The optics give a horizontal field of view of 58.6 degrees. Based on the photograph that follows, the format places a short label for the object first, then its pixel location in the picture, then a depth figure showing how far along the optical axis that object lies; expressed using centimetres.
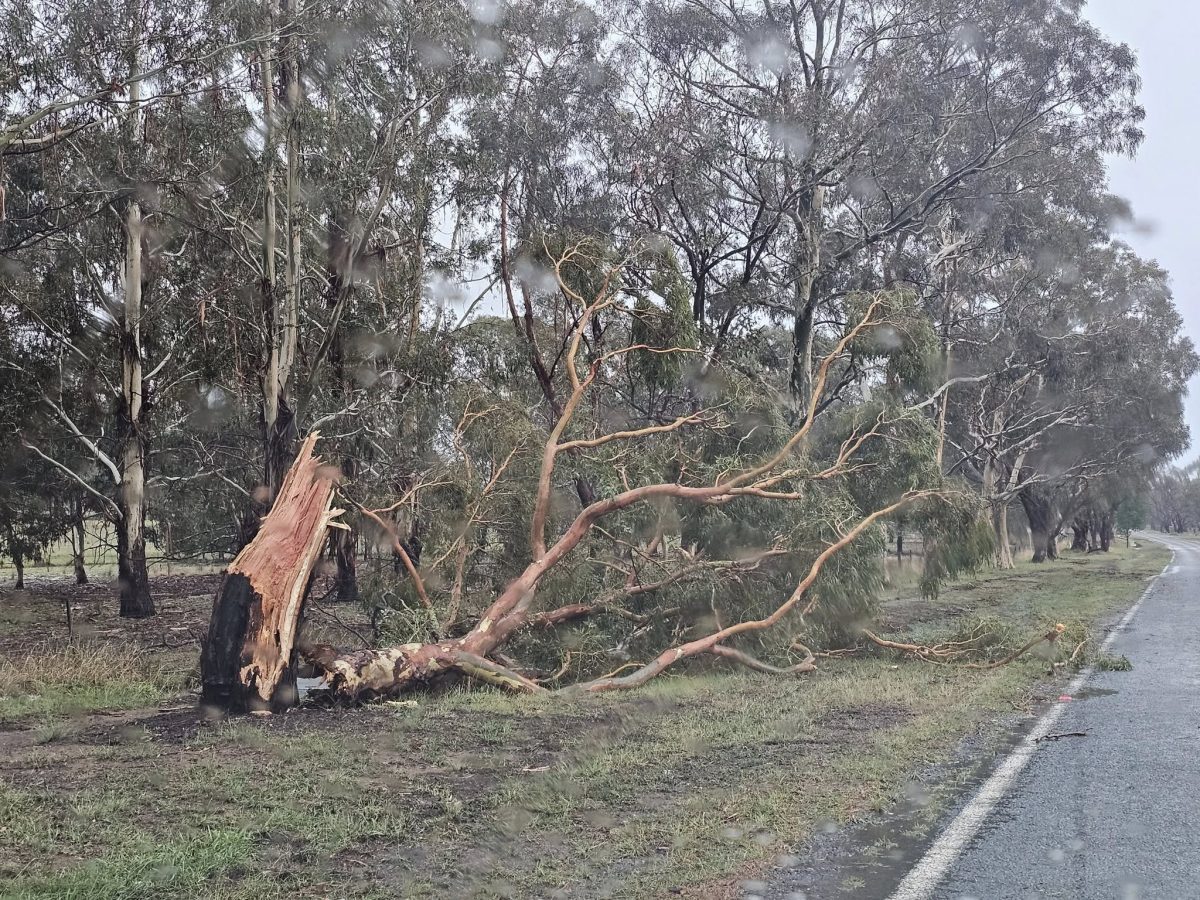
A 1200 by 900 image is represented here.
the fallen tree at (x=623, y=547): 844
